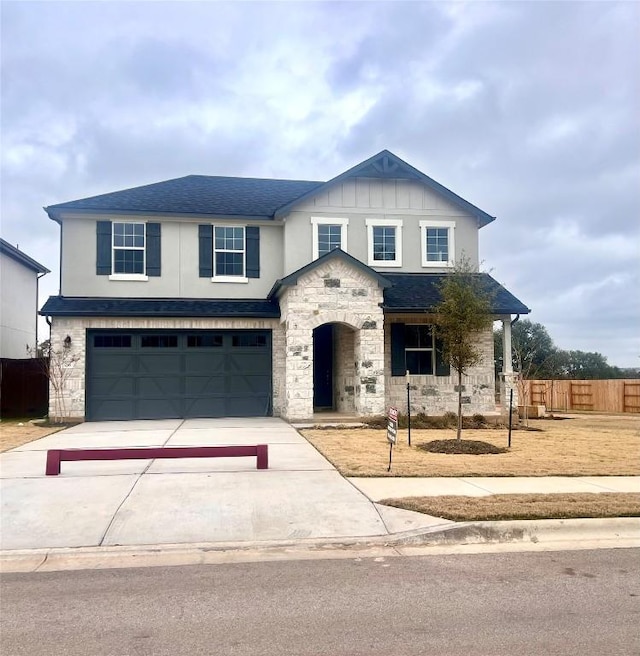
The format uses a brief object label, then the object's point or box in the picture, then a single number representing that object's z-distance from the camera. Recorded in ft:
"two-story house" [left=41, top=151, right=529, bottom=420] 59.77
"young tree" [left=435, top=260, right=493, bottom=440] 44.19
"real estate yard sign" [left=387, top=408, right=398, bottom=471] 34.24
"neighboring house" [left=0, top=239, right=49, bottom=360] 81.56
